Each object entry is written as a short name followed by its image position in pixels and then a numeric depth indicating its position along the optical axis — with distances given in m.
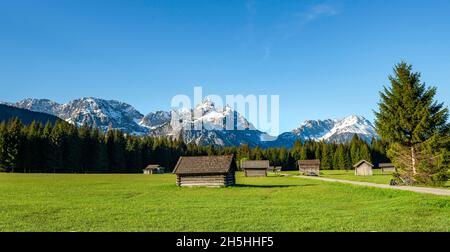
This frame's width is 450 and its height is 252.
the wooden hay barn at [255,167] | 115.06
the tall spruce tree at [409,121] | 40.56
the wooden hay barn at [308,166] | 131.91
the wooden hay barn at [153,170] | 140.18
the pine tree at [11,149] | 105.38
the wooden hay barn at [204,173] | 53.69
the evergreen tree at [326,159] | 177.38
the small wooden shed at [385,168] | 137.88
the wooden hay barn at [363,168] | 112.88
